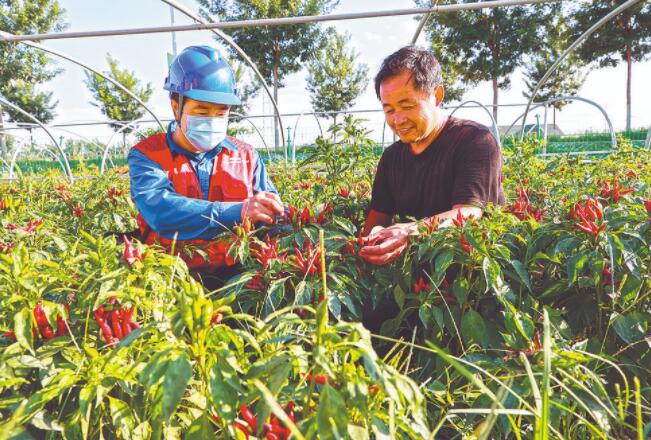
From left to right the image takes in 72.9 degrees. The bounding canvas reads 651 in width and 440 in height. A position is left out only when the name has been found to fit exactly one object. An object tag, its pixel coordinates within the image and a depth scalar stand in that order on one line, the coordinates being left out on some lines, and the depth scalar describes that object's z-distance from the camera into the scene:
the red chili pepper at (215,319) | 0.77
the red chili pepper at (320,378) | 0.72
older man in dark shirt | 1.95
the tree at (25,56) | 20.14
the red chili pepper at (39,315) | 0.96
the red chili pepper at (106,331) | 0.92
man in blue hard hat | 1.88
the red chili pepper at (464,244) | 1.25
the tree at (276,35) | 22.84
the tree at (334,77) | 25.78
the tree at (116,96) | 23.95
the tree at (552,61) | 23.19
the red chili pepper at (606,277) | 1.24
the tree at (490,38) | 22.38
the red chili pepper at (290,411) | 0.74
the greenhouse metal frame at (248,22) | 3.25
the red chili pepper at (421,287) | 1.36
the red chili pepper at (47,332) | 0.96
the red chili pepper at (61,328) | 0.99
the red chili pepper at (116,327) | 0.93
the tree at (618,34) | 20.86
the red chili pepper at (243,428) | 0.75
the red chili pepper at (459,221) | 1.35
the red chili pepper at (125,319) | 0.94
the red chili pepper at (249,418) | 0.74
